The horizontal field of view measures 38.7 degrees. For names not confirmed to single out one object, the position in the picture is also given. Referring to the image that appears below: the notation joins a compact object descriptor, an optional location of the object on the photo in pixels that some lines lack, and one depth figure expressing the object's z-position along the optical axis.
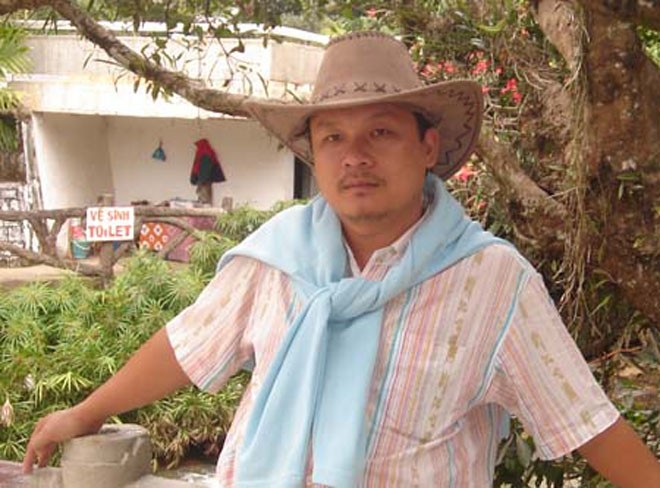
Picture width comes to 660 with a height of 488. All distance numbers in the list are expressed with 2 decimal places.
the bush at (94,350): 5.73
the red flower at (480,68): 2.69
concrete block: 1.62
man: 1.28
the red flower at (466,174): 2.65
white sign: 6.79
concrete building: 9.19
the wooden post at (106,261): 7.00
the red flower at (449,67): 2.76
